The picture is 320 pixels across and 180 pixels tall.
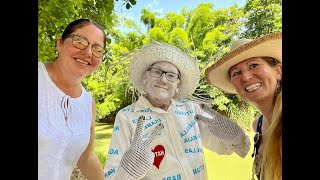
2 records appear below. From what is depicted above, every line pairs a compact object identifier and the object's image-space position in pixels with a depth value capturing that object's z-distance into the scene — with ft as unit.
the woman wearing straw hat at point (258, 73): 4.19
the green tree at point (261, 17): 44.38
